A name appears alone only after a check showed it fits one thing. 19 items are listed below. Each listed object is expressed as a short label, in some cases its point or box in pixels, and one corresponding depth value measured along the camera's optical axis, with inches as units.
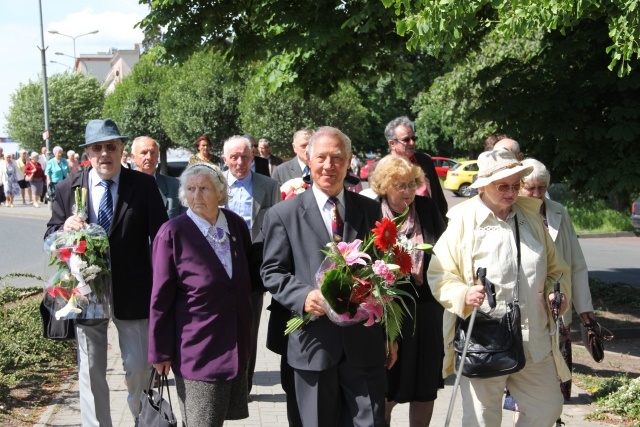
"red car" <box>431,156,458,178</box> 1979.6
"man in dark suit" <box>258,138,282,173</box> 576.4
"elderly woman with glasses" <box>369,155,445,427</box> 228.2
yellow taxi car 1593.3
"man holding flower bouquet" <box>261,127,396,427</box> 181.2
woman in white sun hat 190.4
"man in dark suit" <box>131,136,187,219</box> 308.8
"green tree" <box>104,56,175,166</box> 2229.3
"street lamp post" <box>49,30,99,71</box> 2174.0
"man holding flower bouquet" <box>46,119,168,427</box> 227.6
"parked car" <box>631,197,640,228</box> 850.1
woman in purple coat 188.2
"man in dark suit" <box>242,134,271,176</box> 365.1
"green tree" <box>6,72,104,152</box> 2728.8
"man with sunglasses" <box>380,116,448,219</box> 266.7
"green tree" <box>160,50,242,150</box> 1854.1
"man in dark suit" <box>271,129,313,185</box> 341.4
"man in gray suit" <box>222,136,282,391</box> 293.0
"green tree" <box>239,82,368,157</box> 1750.7
